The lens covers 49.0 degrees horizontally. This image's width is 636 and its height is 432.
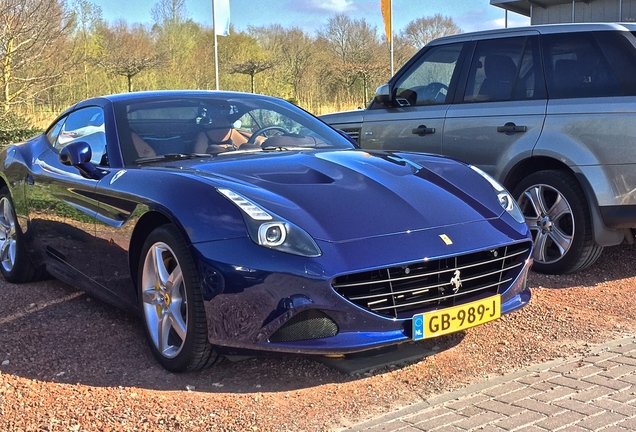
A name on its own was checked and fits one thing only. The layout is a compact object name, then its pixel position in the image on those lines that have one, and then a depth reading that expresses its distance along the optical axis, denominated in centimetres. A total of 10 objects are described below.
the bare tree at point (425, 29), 3891
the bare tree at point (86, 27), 2602
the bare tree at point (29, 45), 1688
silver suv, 490
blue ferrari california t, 308
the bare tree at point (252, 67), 2702
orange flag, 2006
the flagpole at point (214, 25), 2018
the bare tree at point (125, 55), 2567
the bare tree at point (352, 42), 3641
